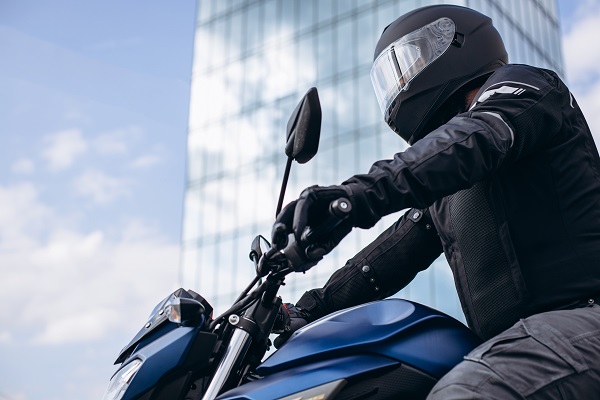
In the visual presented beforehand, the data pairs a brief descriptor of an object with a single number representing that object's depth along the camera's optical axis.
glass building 27.33
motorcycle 2.41
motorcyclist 2.29
